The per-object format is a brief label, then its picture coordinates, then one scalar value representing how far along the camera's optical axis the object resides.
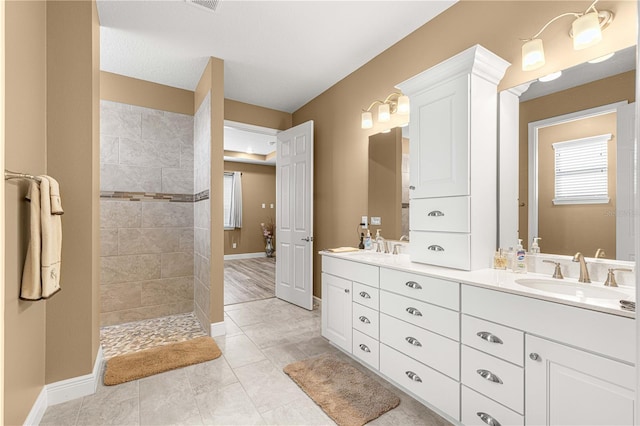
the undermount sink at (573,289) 1.36
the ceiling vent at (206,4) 2.21
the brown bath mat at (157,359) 2.19
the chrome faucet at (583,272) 1.48
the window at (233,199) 7.93
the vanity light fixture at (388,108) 2.52
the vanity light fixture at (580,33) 1.46
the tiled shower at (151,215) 3.24
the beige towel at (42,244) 1.54
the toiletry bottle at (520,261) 1.74
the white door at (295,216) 3.73
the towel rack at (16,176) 1.35
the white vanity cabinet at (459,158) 1.84
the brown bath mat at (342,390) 1.75
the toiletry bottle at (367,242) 2.97
